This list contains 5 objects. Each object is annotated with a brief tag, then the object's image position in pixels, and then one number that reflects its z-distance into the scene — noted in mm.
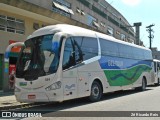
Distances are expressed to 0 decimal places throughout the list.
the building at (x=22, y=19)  20172
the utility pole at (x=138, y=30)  57269
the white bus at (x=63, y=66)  12570
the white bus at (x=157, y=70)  30030
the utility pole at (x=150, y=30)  67956
